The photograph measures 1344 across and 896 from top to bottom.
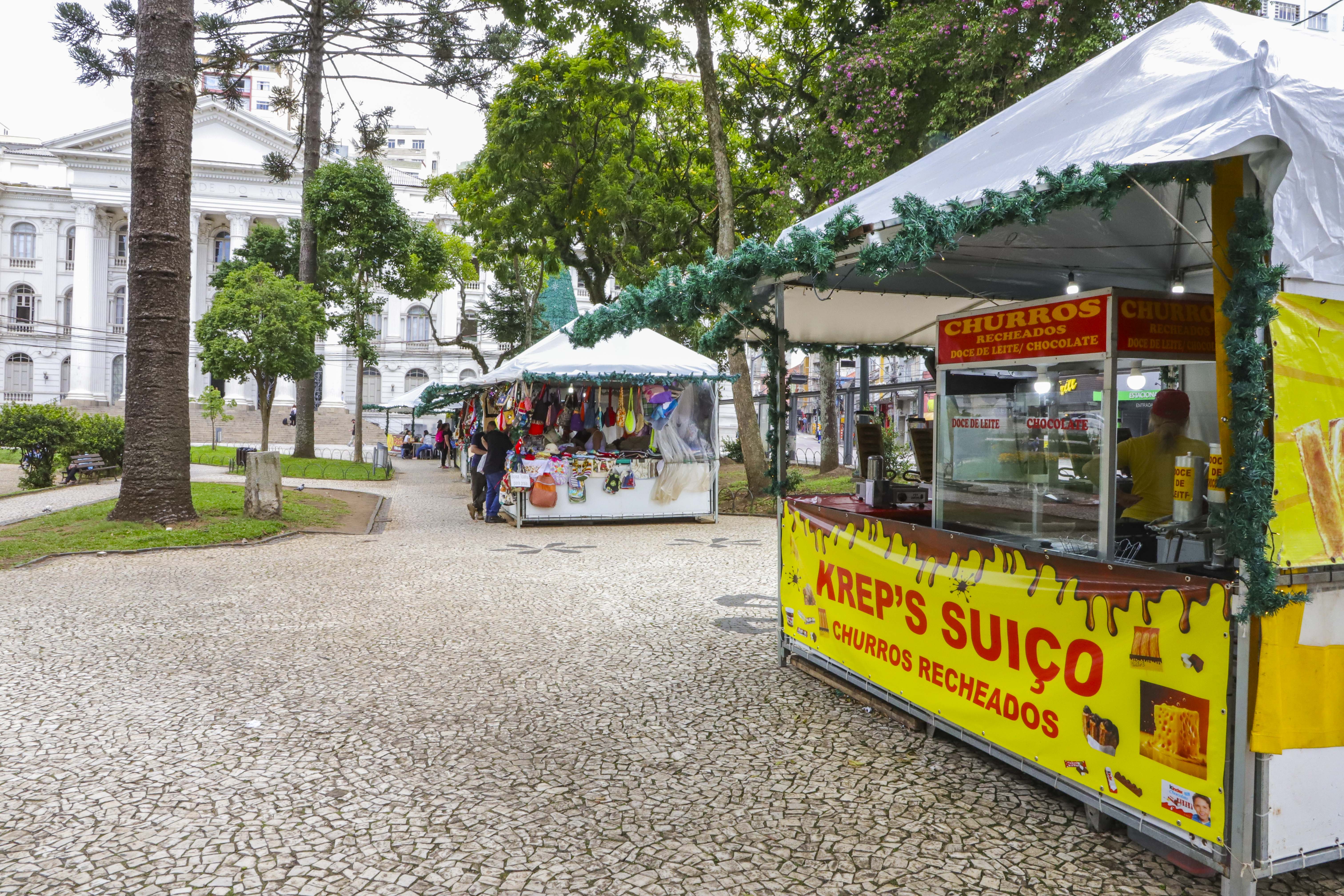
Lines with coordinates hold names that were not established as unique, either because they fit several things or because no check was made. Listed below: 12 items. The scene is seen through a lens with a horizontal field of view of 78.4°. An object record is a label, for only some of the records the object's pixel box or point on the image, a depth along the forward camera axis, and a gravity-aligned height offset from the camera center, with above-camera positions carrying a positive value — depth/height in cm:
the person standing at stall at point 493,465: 1317 -45
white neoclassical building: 5259 +1155
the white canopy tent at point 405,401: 2888 +121
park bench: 1725 -80
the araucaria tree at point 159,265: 1040 +210
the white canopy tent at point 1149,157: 267 +122
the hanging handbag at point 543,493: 1245 -84
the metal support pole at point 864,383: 1062 +86
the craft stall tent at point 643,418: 1242 +29
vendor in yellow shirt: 381 -6
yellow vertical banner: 267 +7
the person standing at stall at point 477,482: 1388 -79
